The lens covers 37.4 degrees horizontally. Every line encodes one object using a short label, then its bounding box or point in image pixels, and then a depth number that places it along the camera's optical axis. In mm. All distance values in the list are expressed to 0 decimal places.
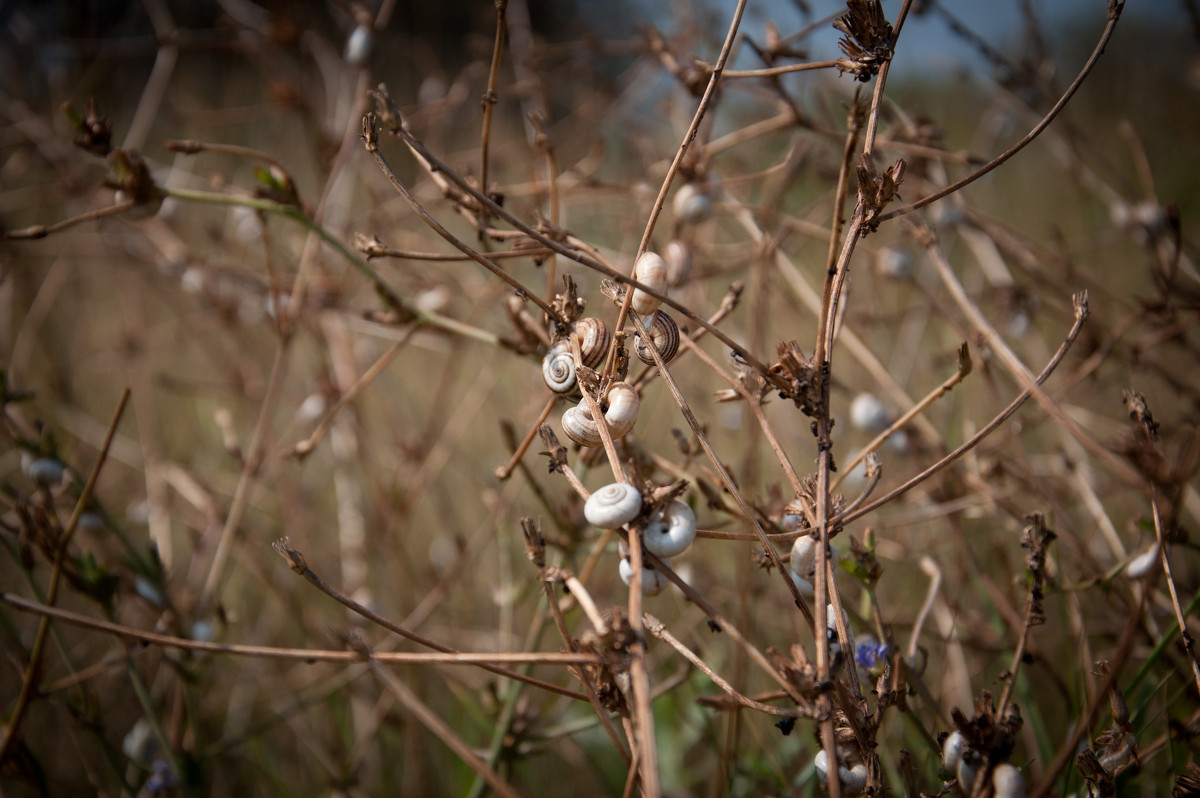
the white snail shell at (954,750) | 452
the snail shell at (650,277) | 445
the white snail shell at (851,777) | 439
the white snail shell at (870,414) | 588
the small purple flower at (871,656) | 476
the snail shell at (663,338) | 451
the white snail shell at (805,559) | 439
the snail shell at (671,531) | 423
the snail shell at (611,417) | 434
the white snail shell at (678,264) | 507
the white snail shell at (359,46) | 609
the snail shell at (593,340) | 446
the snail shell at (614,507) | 419
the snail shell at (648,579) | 437
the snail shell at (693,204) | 556
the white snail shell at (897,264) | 609
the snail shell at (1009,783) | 439
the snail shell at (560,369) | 450
